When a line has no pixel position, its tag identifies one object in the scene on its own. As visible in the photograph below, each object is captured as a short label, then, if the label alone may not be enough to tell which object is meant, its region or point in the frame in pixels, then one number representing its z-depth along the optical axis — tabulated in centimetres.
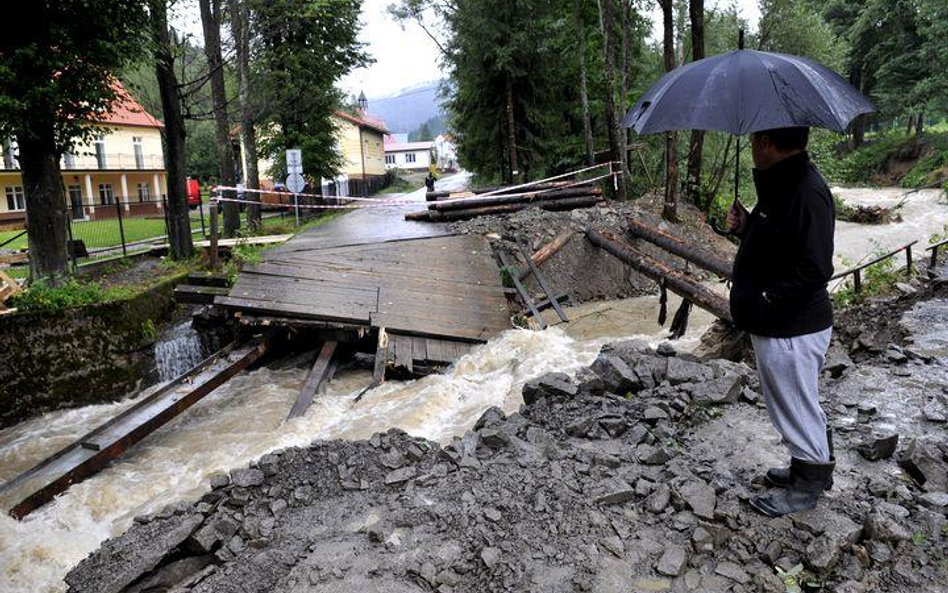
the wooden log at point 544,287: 1140
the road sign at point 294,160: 1658
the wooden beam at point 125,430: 612
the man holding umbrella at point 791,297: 322
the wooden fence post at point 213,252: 1109
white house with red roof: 9525
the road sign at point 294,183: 1705
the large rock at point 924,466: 383
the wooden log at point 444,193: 1636
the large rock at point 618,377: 581
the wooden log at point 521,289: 1094
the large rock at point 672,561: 329
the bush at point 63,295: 901
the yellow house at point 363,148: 5197
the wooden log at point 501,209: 1487
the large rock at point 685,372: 570
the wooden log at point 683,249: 930
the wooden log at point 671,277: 805
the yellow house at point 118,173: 3362
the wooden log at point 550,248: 1262
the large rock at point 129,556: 396
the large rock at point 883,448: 415
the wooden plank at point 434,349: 906
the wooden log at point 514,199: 1497
